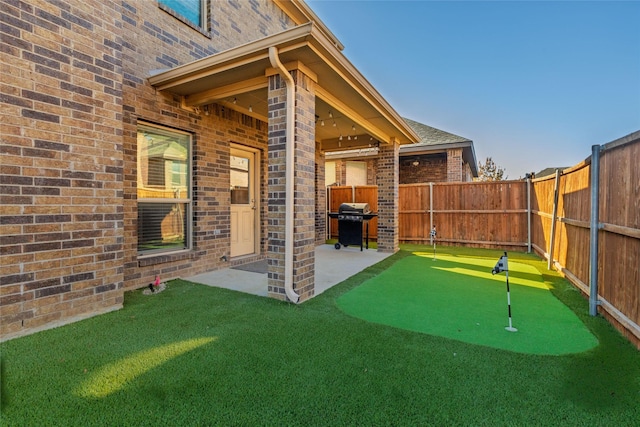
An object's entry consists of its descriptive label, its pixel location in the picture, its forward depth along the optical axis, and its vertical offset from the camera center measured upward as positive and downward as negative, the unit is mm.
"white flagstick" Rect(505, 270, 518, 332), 3007 -1258
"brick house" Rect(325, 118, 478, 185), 10312 +1876
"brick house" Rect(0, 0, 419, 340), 2834 +850
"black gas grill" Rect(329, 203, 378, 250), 8086 -433
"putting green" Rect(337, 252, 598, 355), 2840 -1269
